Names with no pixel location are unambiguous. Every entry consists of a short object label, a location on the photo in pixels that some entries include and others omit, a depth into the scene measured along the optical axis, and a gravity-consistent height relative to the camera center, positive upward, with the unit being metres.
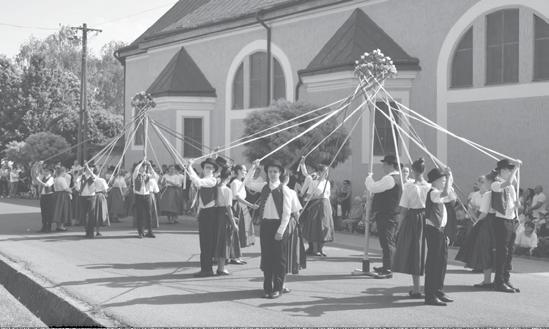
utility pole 32.19 +4.40
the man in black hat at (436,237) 8.43 -0.64
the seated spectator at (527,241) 13.14 -1.02
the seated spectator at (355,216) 17.56 -0.80
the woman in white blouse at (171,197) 20.48 -0.44
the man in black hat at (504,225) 9.47 -0.53
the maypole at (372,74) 11.08 +1.88
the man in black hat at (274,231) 8.76 -0.60
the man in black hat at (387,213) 10.42 -0.42
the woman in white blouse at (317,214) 12.88 -0.57
